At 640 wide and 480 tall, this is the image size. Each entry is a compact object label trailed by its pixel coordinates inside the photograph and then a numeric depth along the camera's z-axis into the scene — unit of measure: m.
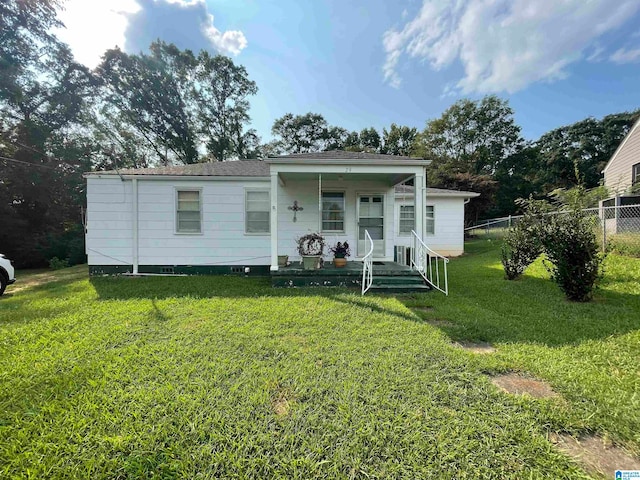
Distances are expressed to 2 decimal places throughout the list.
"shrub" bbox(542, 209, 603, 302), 5.11
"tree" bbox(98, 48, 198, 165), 21.12
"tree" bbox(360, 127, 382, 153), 28.78
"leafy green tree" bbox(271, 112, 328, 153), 28.56
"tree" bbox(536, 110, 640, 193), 28.47
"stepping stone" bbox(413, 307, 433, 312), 5.03
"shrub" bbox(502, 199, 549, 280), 6.82
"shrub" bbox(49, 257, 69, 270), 14.84
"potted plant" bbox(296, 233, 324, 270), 6.94
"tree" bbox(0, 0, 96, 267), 15.60
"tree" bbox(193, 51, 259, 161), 24.50
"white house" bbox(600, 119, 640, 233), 8.31
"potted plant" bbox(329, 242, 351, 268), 7.27
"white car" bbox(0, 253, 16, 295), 7.17
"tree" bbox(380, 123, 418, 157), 29.22
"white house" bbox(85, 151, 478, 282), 8.03
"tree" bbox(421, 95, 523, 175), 27.56
